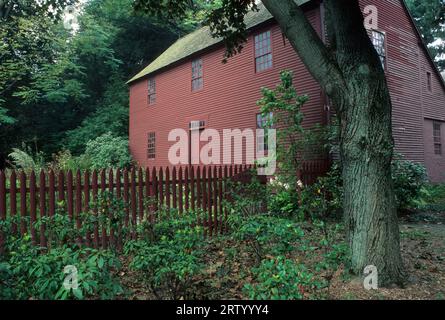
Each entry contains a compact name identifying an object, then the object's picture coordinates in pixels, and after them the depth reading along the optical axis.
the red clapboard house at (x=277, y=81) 12.91
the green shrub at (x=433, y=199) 9.67
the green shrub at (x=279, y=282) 2.55
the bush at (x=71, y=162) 13.16
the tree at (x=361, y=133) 3.80
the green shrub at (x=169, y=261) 2.86
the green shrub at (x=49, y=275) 2.41
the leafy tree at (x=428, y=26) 27.51
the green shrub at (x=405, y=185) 9.21
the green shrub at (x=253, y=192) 6.34
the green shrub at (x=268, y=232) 3.52
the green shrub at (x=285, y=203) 9.12
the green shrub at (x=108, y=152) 20.19
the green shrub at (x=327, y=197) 7.29
